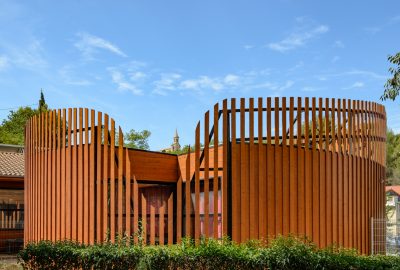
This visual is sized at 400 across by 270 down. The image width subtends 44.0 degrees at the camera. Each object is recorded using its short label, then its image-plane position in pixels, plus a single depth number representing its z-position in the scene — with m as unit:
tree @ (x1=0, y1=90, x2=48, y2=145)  46.03
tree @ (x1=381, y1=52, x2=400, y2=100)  18.20
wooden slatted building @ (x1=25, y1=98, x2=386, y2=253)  9.21
